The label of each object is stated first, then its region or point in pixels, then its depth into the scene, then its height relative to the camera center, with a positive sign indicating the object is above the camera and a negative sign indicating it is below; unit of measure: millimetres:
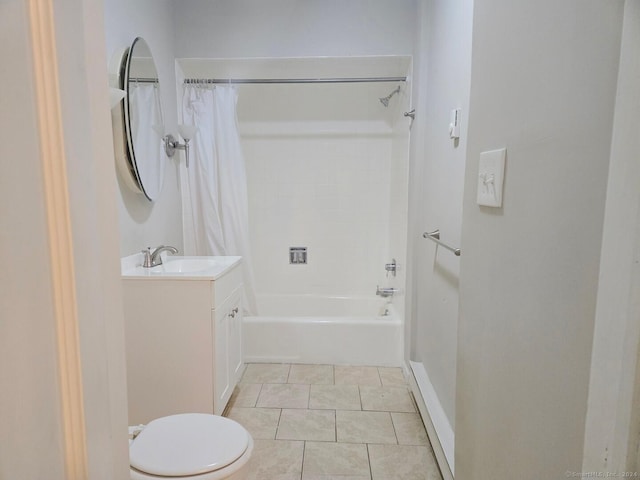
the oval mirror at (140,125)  1771 +407
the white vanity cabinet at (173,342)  1653 -657
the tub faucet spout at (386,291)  2811 -694
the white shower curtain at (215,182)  2521 +141
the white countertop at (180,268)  1645 -340
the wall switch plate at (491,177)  777 +61
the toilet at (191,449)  996 -734
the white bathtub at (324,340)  2480 -949
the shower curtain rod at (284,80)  2416 +837
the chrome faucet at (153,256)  1872 -286
